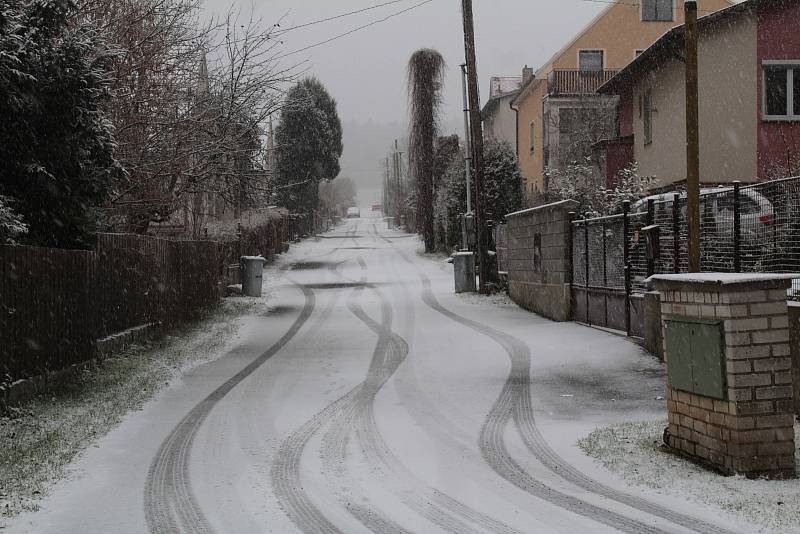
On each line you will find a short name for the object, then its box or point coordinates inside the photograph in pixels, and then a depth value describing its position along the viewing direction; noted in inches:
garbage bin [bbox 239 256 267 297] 851.4
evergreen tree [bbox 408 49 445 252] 1503.4
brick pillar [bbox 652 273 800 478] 222.4
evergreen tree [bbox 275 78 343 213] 2065.7
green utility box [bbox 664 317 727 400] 226.1
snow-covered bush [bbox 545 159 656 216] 826.2
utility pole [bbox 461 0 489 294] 849.5
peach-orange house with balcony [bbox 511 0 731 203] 1412.4
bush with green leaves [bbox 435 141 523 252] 1246.3
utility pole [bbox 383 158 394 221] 4005.9
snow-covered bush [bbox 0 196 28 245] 324.8
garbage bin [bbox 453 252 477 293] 858.8
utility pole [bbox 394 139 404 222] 3136.3
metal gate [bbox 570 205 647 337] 504.7
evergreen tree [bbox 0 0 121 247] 351.9
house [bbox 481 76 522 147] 2036.2
